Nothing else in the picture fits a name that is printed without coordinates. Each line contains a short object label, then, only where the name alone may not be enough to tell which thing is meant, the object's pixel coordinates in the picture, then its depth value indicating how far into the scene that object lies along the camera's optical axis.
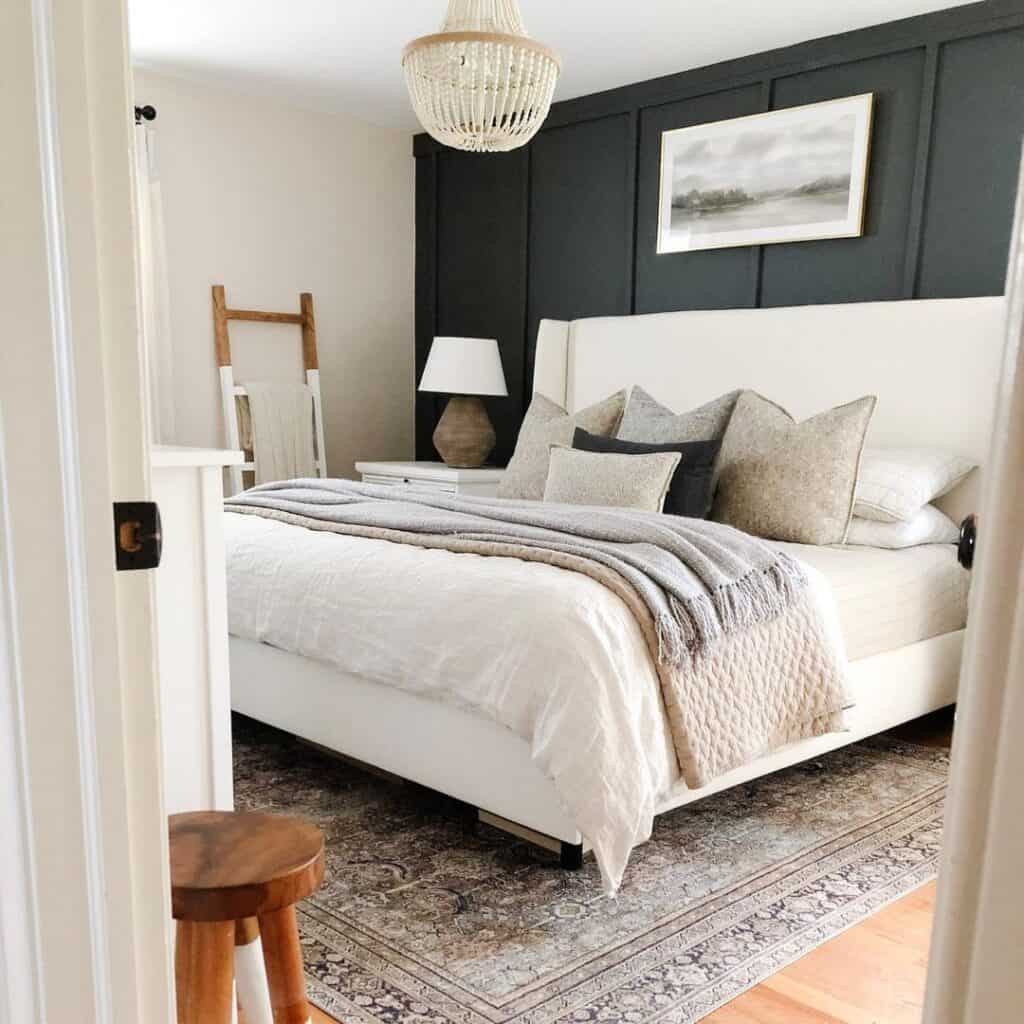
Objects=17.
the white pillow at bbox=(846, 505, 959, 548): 2.97
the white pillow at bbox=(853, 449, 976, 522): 2.95
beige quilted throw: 2.00
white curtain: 4.13
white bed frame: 2.09
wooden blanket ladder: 4.46
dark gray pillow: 3.01
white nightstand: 4.42
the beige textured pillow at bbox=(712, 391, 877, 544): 2.93
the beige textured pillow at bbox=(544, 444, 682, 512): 2.91
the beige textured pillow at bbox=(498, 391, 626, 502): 3.58
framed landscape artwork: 3.57
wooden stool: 1.07
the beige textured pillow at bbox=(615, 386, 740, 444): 3.28
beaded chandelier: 2.56
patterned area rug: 1.66
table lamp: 4.48
